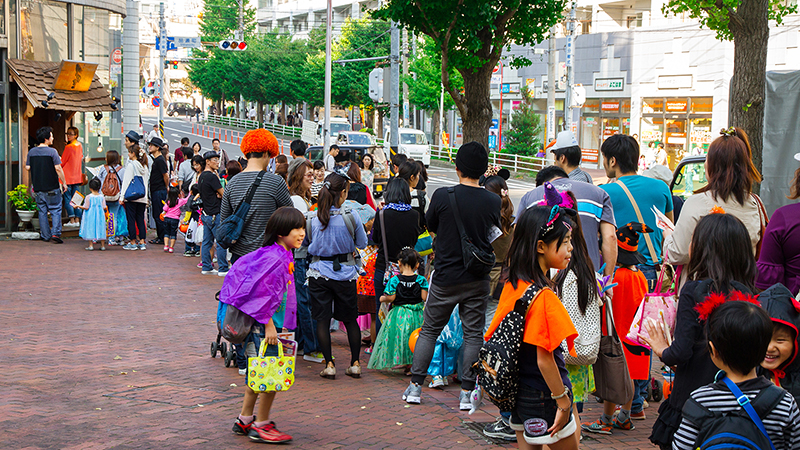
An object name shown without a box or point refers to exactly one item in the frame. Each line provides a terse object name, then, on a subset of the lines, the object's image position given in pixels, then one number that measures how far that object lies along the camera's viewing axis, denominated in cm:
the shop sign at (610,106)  3894
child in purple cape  507
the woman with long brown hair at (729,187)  477
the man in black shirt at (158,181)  1485
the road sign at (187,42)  4391
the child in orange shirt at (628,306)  543
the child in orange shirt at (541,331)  346
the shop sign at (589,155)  4078
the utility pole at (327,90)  2608
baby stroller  698
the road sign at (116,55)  1906
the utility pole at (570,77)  3244
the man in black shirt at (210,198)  1152
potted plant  1486
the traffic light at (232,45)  3903
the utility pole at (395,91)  2083
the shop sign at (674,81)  3453
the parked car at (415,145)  3775
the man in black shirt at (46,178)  1411
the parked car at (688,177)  1024
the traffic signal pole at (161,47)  4111
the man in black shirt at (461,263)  574
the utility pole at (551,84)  3481
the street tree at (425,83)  4497
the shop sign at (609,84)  3812
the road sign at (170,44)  4306
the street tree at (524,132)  3694
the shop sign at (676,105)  3497
